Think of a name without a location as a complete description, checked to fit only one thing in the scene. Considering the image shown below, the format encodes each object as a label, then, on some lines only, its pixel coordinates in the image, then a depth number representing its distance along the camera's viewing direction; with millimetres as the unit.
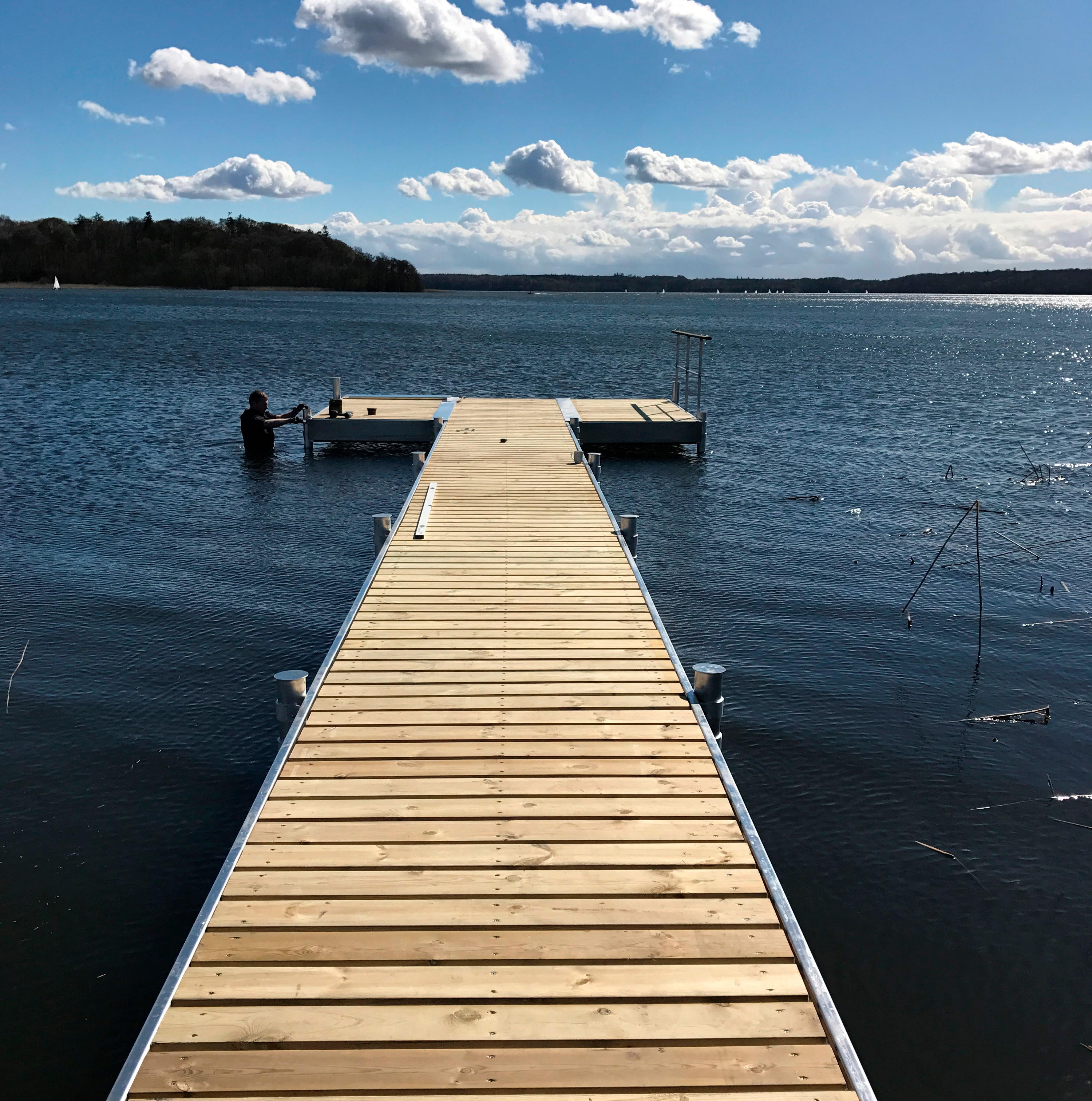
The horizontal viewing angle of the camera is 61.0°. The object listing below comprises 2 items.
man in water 20266
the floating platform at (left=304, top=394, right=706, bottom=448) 19438
